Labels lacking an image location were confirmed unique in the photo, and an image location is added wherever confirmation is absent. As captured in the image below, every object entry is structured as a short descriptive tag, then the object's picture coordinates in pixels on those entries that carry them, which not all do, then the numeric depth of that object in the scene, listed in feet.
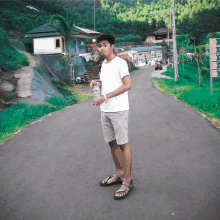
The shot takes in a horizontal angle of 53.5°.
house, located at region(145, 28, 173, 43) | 208.23
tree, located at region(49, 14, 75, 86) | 63.04
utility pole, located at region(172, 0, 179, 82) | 61.87
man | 9.11
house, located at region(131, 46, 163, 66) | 146.70
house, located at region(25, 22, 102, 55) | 92.84
